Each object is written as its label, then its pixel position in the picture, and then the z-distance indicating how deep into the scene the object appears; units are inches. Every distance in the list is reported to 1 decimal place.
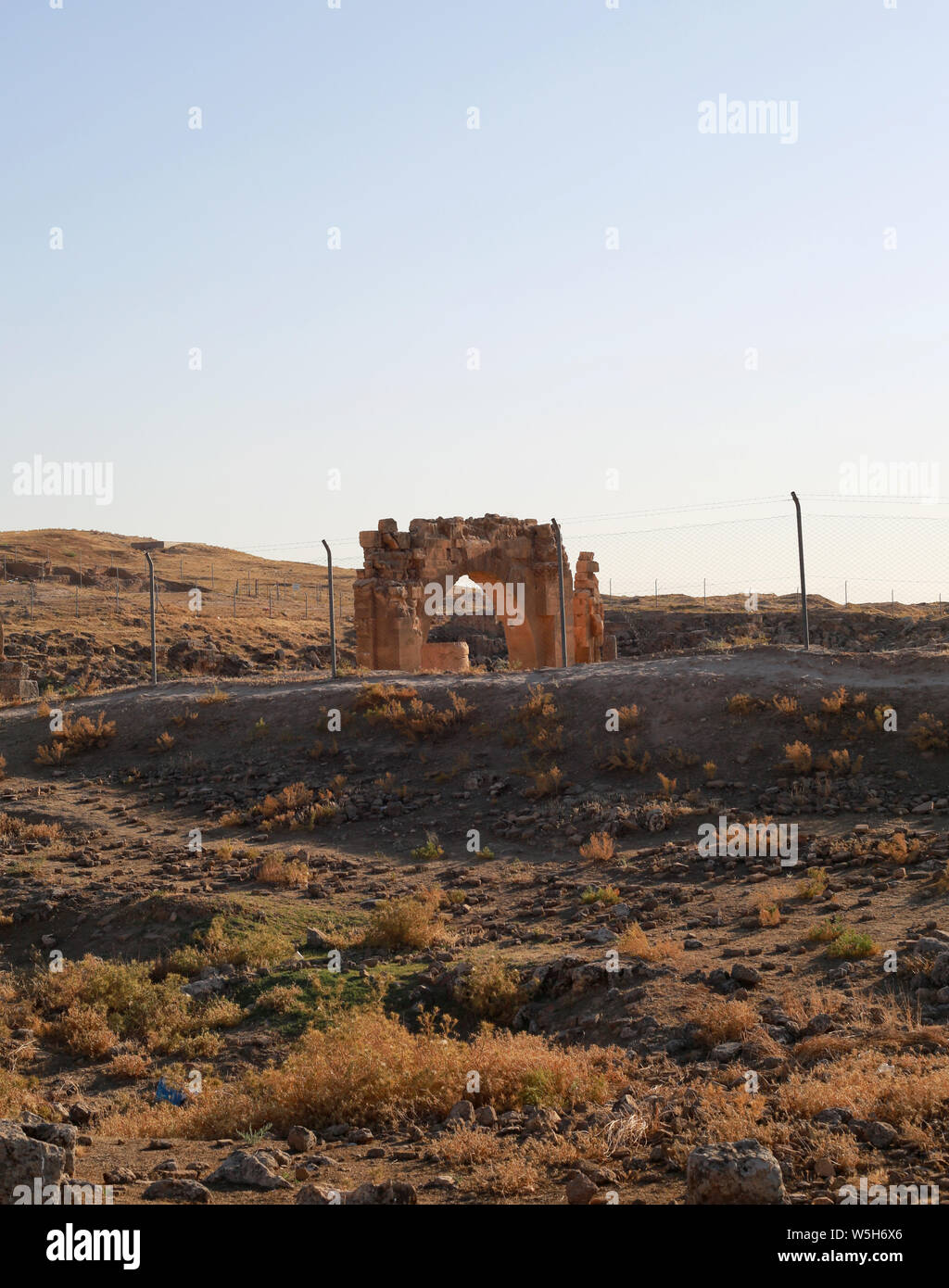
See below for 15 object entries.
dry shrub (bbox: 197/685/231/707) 809.5
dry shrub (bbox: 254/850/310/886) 530.9
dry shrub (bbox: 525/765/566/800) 621.9
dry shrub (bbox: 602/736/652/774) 625.6
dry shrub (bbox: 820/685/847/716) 620.4
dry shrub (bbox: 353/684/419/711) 752.3
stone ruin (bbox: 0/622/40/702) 1034.7
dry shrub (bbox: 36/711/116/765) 783.1
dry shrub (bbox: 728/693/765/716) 646.5
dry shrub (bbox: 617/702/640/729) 665.6
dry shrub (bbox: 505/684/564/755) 668.1
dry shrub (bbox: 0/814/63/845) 612.7
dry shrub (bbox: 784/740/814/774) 583.5
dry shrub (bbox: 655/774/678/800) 590.1
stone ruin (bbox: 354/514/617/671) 972.6
